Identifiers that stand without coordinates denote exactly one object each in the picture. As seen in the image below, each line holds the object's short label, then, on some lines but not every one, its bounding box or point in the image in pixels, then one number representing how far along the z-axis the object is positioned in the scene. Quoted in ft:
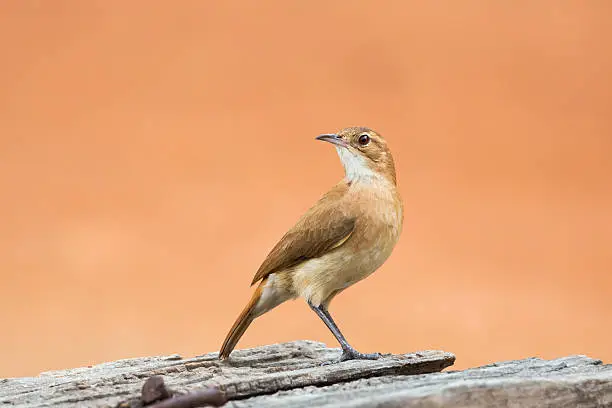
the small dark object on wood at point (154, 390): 14.39
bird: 21.33
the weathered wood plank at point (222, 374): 16.75
